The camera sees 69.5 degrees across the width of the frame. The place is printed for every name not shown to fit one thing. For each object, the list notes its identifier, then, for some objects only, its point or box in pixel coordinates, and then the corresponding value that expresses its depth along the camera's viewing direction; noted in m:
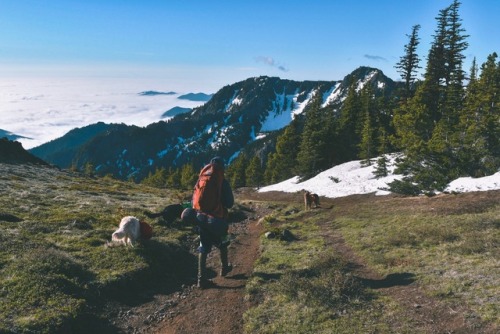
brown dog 27.75
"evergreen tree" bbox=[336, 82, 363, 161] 56.59
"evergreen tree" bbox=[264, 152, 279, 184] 72.40
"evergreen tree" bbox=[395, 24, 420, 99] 54.56
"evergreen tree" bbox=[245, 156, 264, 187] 78.69
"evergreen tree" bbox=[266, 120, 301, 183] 64.56
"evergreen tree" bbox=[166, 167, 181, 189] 102.81
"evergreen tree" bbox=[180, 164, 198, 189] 91.81
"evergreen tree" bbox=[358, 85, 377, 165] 46.75
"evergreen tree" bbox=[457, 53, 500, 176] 26.94
